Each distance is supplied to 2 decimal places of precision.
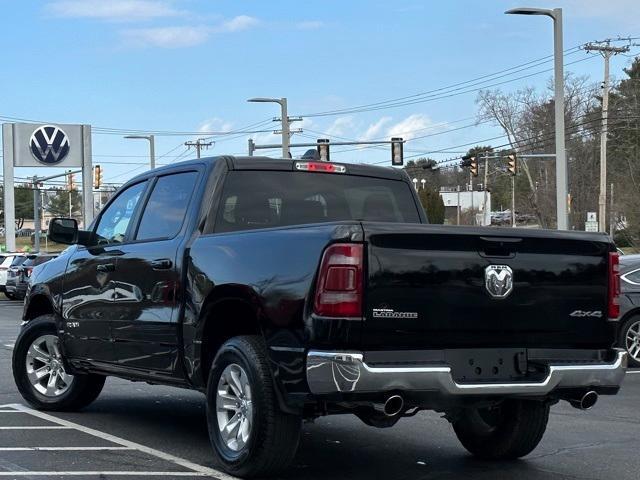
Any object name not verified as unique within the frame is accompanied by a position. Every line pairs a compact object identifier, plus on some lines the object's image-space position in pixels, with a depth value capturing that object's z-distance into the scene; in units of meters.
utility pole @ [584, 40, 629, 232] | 47.53
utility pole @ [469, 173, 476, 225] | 89.31
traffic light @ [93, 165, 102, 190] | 46.26
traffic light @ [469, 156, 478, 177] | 42.47
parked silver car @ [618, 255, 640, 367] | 13.03
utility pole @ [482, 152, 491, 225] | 74.79
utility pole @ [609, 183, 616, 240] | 59.19
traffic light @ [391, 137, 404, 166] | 37.00
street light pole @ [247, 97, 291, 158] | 35.25
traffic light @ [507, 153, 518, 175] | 42.06
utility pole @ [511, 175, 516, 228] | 72.62
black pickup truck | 5.45
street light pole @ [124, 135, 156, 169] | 42.62
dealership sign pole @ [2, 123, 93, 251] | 46.59
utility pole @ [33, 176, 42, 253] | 58.09
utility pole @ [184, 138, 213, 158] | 70.00
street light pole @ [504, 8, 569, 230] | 21.94
